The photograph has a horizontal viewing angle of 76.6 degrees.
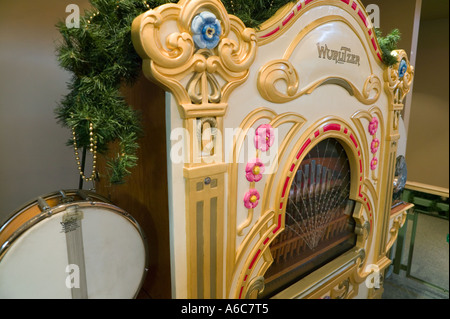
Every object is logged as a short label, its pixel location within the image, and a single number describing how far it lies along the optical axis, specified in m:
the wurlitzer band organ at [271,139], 0.79
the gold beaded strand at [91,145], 0.76
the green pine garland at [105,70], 0.76
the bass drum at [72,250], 0.70
